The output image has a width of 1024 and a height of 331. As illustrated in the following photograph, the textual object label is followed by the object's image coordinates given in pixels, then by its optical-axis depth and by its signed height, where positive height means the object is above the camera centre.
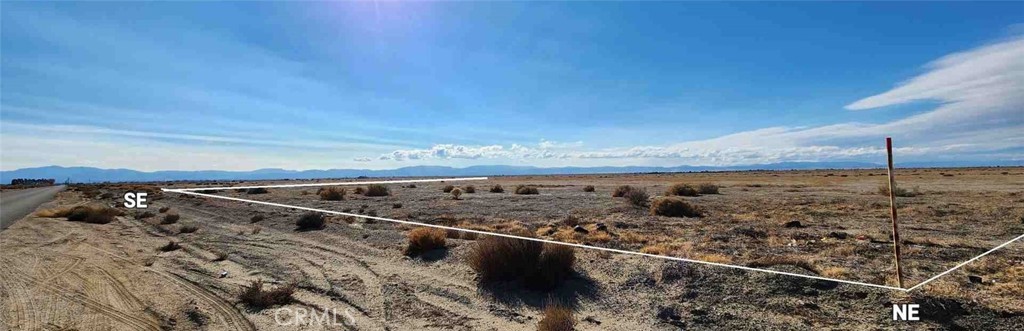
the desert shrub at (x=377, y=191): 40.00 -1.16
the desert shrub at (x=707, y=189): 34.69 -1.39
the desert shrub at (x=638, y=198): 25.17 -1.39
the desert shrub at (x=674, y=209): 20.30 -1.56
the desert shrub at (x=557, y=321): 7.21 -2.04
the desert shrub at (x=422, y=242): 12.96 -1.65
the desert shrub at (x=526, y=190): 38.57 -1.33
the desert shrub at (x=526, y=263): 9.66 -1.70
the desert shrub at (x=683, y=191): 33.03 -1.40
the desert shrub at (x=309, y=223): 19.12 -1.64
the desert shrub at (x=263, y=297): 8.83 -1.99
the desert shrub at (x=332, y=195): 35.56 -1.21
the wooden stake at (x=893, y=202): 7.39 -0.55
